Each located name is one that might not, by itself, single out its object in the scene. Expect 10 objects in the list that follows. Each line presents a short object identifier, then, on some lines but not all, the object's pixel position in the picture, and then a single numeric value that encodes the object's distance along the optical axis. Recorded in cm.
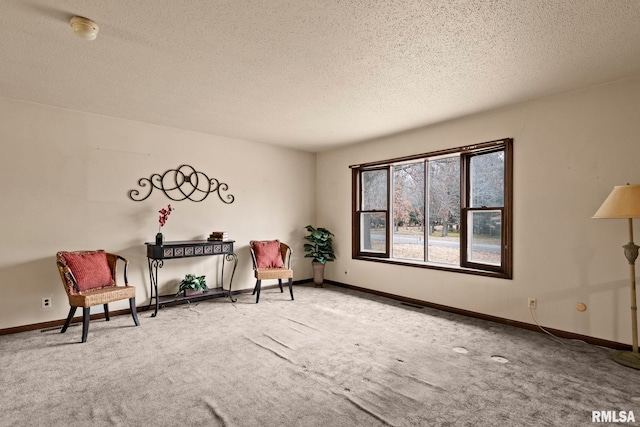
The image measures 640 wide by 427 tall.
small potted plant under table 431
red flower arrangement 424
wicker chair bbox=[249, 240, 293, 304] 455
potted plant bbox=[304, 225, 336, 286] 564
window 381
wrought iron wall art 431
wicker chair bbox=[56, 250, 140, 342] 313
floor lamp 249
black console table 396
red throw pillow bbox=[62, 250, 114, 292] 338
